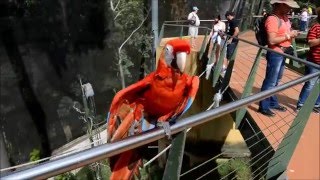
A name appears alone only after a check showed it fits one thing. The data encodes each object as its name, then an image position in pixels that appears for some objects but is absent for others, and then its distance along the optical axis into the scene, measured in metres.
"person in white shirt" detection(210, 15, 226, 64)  5.97
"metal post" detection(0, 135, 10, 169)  8.58
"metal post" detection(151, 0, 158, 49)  10.70
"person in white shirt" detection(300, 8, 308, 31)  13.77
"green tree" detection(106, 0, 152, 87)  11.91
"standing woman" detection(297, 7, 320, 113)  3.55
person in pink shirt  3.32
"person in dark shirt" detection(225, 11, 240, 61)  6.77
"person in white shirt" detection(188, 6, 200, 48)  10.25
